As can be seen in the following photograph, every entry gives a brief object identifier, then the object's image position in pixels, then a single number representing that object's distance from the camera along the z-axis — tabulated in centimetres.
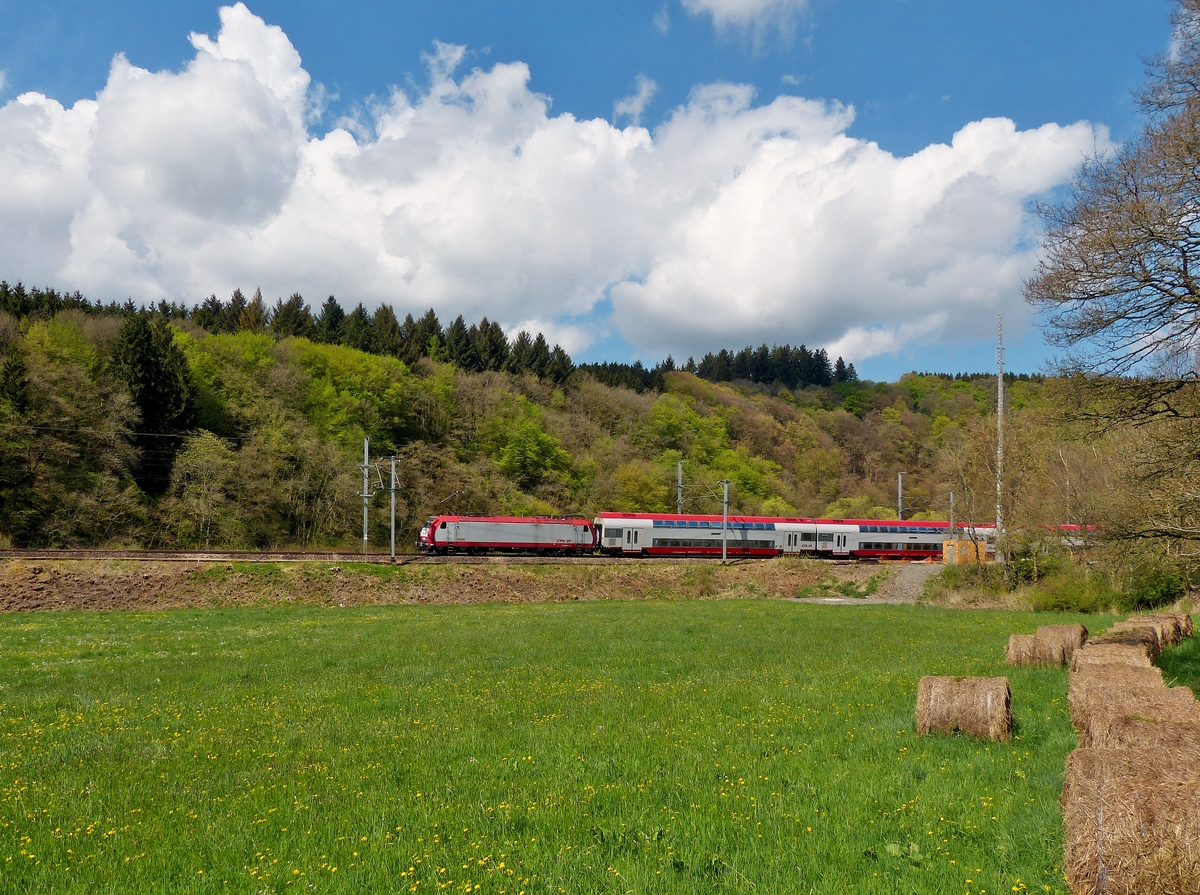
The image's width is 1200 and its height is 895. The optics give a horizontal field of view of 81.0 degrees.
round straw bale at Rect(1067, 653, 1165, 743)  823
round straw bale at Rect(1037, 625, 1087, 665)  1430
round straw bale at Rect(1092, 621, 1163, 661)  1385
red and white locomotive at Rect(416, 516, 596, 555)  5225
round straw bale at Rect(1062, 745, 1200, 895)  471
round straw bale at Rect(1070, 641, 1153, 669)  1034
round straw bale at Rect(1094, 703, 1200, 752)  677
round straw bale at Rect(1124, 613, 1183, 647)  1636
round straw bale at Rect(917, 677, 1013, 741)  898
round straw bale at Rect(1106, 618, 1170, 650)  1522
